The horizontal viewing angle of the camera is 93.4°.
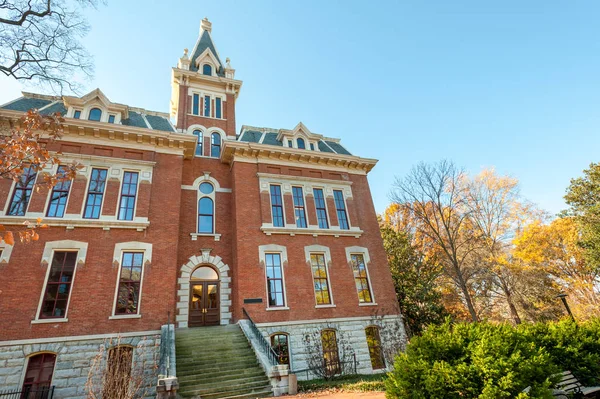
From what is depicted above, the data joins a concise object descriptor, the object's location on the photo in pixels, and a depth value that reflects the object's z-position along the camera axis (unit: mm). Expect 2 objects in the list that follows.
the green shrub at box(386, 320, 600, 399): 4699
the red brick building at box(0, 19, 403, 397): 11602
